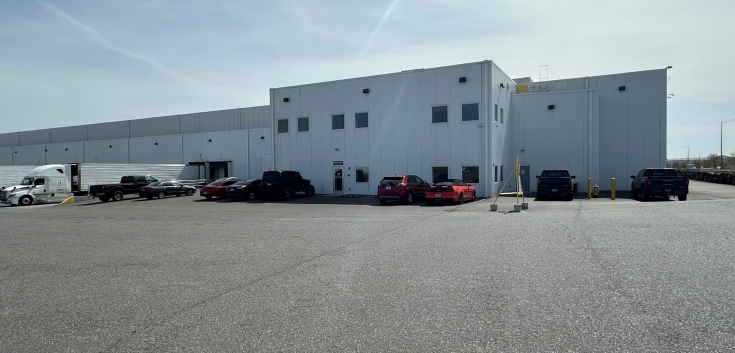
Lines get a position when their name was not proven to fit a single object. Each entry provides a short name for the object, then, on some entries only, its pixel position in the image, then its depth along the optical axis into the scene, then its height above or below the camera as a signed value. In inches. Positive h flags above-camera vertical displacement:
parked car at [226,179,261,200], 1213.7 -53.4
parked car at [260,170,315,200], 1181.1 -39.6
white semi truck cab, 1187.9 -42.6
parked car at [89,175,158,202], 1216.8 -47.9
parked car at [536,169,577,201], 1004.6 -41.8
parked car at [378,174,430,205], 975.0 -43.0
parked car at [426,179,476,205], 923.4 -46.6
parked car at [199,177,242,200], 1267.2 -57.3
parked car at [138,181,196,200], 1282.0 -56.0
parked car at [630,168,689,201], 940.6 -34.9
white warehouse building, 1165.1 +107.8
